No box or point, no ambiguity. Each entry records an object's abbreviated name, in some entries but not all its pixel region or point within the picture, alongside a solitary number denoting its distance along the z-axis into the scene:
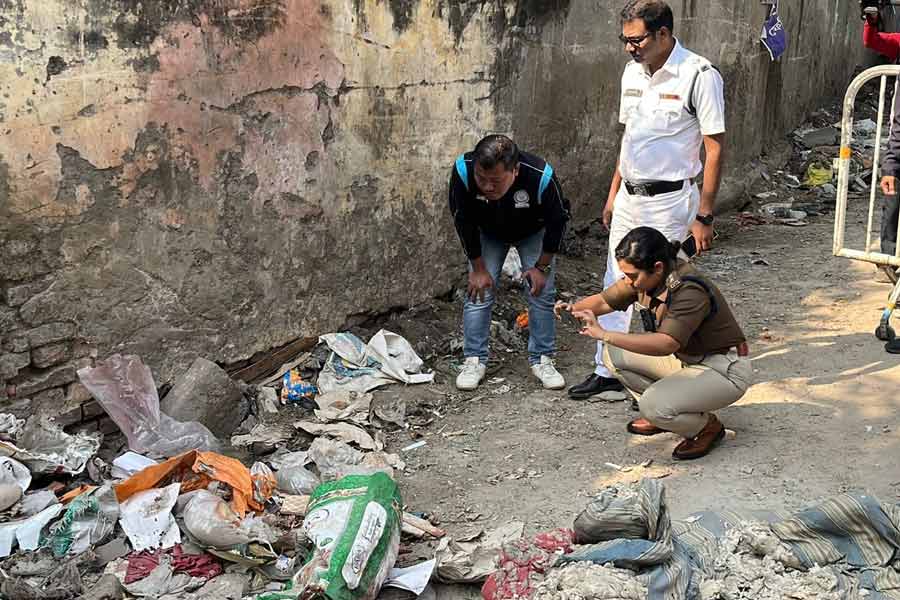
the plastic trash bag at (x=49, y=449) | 3.91
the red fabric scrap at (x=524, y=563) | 3.34
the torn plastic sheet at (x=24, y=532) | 3.55
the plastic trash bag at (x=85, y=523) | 3.56
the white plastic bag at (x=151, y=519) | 3.62
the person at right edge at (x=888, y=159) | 5.87
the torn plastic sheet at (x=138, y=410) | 4.30
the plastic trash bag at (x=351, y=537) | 3.23
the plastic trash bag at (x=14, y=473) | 3.77
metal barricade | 5.28
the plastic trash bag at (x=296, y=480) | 4.10
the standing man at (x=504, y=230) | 4.59
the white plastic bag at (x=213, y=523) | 3.50
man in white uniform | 4.51
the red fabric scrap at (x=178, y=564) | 3.50
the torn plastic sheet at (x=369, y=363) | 5.14
